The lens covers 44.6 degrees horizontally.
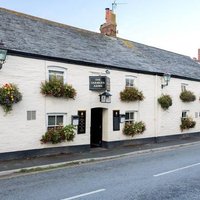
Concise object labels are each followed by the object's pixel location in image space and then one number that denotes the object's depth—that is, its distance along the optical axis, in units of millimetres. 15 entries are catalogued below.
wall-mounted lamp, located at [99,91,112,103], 13582
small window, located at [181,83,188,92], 19421
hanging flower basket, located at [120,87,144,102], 14877
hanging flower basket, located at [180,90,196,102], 19030
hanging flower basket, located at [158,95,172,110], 17012
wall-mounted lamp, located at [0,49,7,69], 9851
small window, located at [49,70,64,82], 12196
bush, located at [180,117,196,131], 19170
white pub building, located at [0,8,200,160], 11146
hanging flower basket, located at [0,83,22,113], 10315
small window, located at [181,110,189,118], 19611
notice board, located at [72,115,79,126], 12715
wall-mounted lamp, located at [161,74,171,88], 16907
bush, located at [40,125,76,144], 11700
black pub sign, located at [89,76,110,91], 13411
